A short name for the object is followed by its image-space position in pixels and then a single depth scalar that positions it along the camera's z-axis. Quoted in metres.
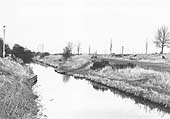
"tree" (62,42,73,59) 78.42
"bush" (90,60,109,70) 45.92
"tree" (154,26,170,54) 70.99
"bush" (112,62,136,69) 39.44
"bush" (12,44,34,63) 70.86
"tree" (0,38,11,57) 68.62
